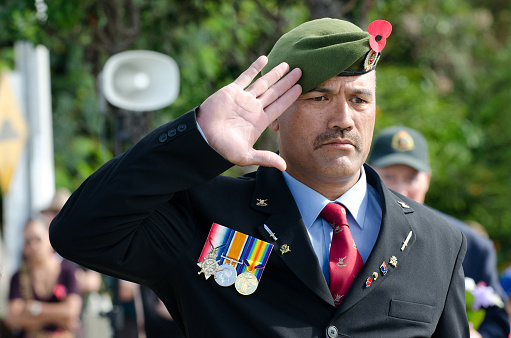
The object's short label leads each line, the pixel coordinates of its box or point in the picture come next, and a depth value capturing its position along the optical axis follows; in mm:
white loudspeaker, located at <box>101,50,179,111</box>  12523
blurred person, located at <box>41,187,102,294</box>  12430
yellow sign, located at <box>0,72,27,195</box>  15234
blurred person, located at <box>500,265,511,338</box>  9601
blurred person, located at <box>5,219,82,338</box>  11648
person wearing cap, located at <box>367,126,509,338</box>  8469
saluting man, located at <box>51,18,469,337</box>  4059
